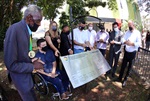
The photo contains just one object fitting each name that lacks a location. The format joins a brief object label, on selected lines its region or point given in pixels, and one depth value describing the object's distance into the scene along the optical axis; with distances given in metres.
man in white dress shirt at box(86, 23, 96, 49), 3.12
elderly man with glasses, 1.20
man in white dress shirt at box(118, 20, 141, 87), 2.82
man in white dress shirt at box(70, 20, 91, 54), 2.80
